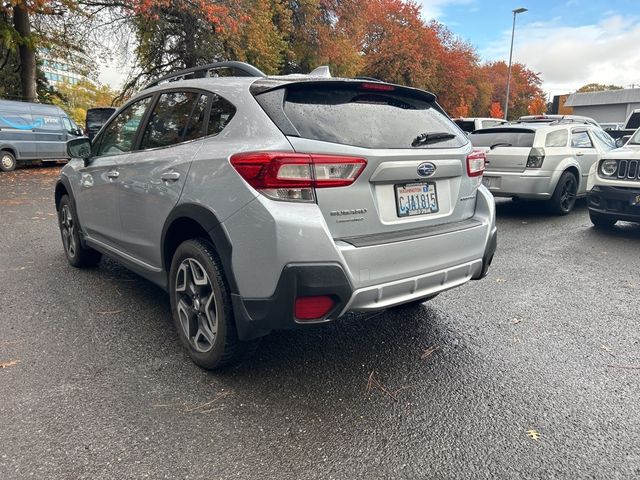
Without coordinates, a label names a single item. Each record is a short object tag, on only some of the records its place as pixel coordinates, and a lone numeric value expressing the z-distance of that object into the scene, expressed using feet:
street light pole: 106.72
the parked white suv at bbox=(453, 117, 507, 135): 45.40
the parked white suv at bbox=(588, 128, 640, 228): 19.80
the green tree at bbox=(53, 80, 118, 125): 148.93
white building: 207.62
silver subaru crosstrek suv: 7.43
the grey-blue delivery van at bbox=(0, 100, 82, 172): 45.32
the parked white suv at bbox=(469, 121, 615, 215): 24.90
